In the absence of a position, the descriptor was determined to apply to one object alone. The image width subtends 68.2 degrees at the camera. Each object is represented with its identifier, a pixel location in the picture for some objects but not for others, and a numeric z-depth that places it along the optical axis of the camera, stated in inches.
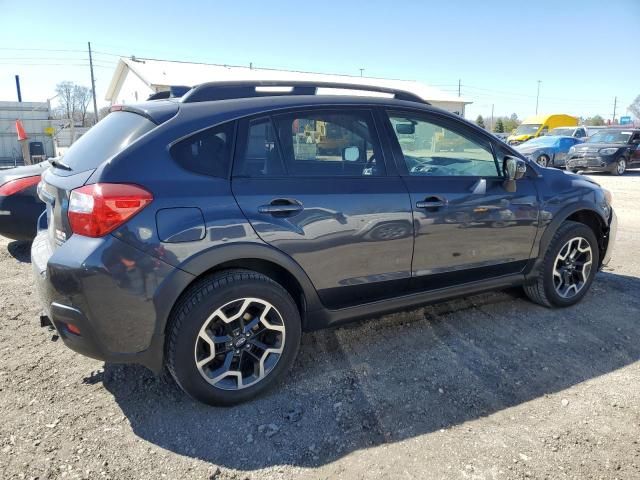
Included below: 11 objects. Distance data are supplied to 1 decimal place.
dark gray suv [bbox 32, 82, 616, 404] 94.0
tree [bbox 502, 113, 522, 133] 2530.0
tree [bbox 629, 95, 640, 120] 2845.7
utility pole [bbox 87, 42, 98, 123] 1592.0
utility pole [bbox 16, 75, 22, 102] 1460.4
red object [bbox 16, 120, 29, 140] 459.6
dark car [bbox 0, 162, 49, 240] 210.2
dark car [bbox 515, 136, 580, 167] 716.7
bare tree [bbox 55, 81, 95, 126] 2340.1
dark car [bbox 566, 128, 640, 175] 655.1
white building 977.5
